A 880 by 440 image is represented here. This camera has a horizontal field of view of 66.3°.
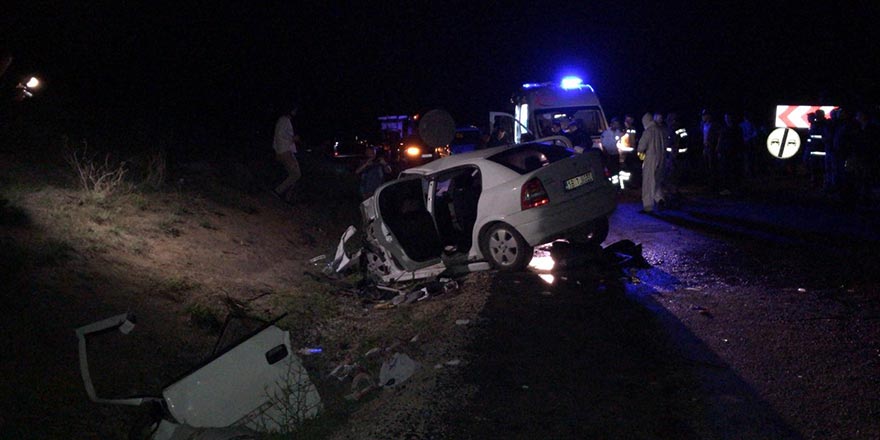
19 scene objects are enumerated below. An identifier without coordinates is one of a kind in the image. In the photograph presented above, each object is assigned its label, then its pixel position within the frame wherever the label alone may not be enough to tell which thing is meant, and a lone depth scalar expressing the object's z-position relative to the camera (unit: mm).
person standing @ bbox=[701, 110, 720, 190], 15070
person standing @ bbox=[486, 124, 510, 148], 15039
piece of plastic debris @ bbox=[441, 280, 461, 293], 8222
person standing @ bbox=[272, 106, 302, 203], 12797
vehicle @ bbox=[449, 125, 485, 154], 22094
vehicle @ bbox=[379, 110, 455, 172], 15625
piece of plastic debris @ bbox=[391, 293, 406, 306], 8148
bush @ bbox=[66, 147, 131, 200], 10070
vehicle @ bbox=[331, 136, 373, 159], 27188
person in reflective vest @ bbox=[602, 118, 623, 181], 14422
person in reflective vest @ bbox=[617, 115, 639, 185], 15884
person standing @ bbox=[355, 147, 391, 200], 11495
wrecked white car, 7992
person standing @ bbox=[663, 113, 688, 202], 13367
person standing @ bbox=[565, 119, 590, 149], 14070
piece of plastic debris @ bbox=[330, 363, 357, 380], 6089
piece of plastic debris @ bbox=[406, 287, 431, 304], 8133
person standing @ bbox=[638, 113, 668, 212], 12500
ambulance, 16641
